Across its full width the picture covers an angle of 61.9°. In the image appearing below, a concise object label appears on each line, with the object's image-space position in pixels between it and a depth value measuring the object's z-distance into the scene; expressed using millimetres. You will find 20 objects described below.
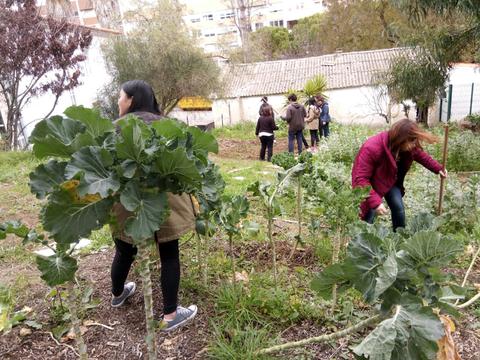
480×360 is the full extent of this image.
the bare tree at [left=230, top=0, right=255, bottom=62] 34594
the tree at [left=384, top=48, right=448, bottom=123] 10430
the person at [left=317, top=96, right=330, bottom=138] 11141
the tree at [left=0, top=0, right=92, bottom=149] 10133
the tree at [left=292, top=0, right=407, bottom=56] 22038
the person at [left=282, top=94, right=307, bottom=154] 9766
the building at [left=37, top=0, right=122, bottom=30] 26031
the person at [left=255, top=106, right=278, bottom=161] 9336
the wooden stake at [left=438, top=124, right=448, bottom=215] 3833
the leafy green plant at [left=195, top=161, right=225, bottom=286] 1811
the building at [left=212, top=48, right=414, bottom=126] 19766
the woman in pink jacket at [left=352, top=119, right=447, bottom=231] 3348
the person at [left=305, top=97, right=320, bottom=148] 10820
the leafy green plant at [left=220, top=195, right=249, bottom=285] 2426
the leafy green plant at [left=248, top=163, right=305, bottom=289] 2607
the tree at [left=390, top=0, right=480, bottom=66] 8648
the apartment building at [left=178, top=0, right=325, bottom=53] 43844
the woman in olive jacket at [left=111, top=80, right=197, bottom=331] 2158
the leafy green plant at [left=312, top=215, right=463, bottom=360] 1274
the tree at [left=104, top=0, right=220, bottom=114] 14469
